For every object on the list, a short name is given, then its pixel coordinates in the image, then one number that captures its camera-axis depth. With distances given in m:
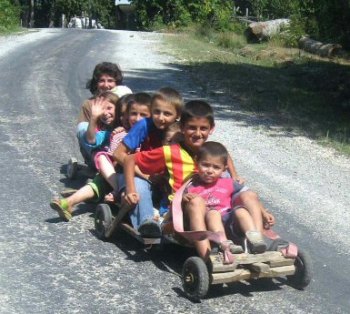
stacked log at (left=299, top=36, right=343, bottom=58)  19.55
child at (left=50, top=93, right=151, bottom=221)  5.56
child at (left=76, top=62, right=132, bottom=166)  6.65
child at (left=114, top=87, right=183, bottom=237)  4.88
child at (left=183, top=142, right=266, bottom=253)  4.67
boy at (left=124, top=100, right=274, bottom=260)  4.86
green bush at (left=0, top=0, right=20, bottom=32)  26.36
